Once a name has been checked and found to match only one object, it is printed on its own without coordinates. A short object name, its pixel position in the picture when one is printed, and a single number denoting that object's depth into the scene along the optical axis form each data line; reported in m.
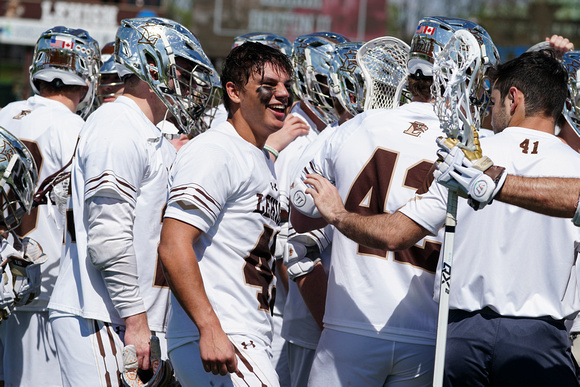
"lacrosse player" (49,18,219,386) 7.57
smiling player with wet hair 6.68
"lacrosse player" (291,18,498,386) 7.39
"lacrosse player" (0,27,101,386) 9.84
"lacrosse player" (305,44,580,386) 7.04
